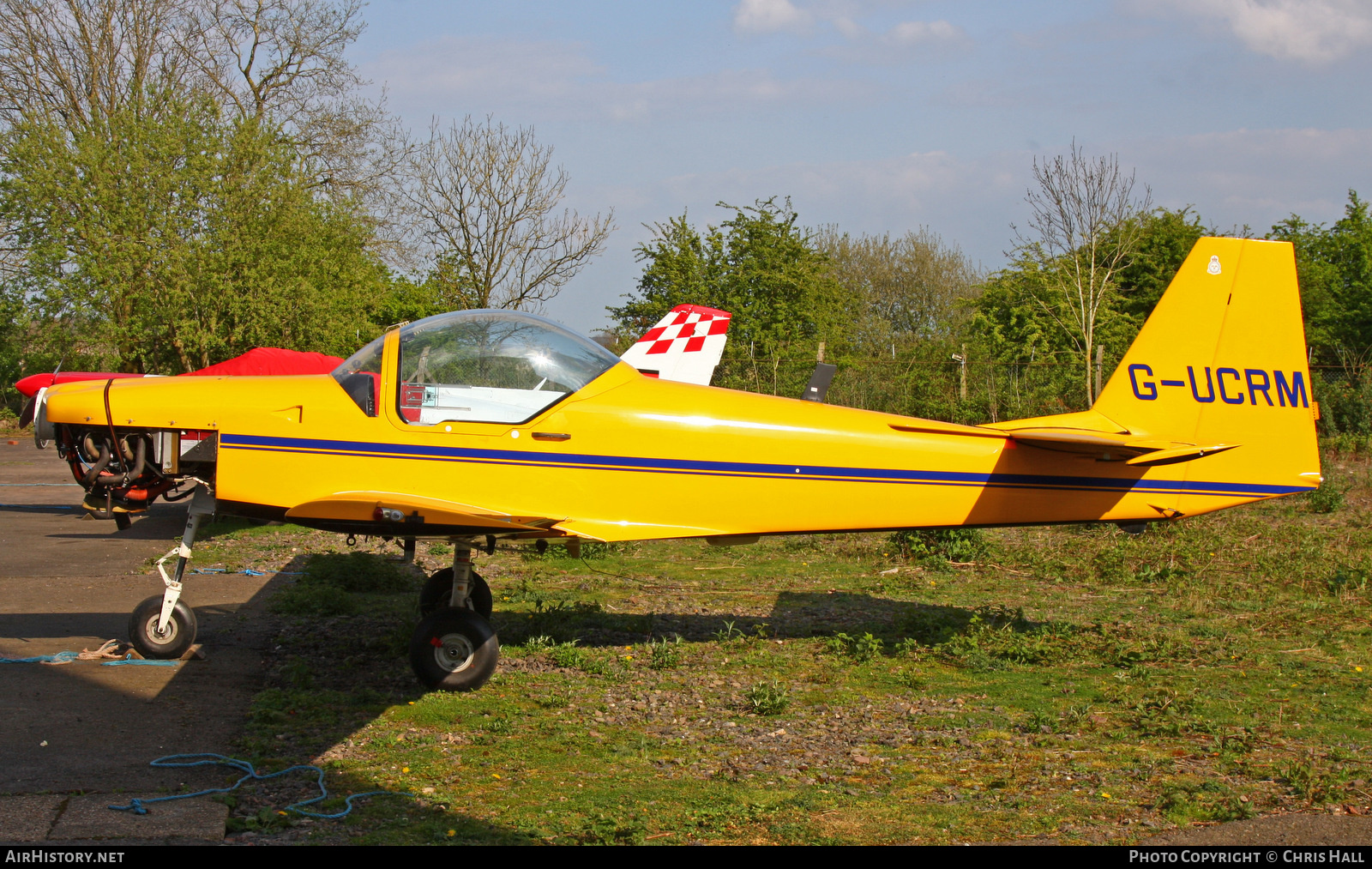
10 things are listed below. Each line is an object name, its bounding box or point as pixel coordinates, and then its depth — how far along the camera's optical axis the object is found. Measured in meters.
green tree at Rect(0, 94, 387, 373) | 23.62
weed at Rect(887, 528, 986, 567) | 9.92
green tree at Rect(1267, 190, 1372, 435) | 28.73
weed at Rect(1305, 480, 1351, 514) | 11.88
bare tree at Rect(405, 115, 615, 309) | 28.52
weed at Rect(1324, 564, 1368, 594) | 8.12
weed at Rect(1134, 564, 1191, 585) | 8.91
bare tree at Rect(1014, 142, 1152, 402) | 17.91
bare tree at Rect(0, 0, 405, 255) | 31.88
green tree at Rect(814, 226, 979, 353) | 49.69
